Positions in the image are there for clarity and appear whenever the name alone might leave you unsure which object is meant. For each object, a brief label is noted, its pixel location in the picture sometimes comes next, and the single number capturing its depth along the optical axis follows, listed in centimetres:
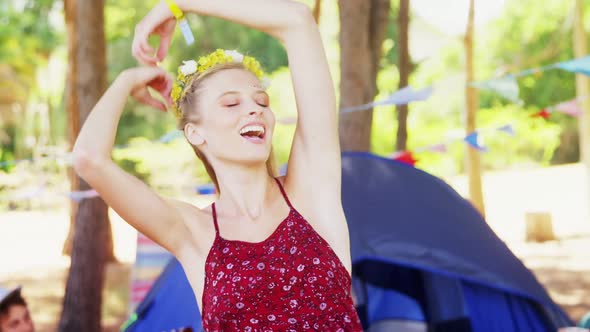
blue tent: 371
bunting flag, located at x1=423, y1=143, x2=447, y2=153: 564
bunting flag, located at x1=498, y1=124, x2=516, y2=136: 505
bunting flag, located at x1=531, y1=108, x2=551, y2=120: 518
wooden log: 1209
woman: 169
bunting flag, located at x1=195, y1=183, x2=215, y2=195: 448
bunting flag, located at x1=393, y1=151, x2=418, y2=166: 512
